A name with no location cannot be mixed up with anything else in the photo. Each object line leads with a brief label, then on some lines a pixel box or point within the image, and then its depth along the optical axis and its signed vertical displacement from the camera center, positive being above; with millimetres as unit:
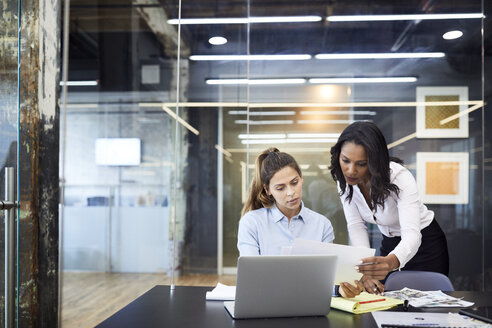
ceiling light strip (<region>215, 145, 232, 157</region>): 4977 +189
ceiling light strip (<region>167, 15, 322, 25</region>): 4441 +1329
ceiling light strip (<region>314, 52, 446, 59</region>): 4320 +982
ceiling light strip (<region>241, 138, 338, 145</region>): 4344 +252
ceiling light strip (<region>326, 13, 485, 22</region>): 4336 +1315
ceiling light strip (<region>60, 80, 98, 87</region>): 5398 +917
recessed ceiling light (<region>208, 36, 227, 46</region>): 4938 +1261
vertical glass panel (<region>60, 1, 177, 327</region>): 5273 +226
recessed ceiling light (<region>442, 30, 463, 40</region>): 4305 +1145
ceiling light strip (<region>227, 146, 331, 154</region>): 4344 +174
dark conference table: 1468 -447
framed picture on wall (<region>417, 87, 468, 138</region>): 4215 +461
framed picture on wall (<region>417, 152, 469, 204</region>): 4203 -60
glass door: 1801 +21
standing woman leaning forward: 2232 -83
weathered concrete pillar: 2139 +24
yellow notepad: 1608 -435
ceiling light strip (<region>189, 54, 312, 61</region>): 4422 +991
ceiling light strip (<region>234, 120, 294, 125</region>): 4391 +416
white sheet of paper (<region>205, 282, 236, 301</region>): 1780 -437
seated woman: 2213 -195
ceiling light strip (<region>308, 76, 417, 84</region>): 4324 +774
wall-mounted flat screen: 5250 +195
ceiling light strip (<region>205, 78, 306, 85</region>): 4410 +773
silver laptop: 1460 -337
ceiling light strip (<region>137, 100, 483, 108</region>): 4227 +563
